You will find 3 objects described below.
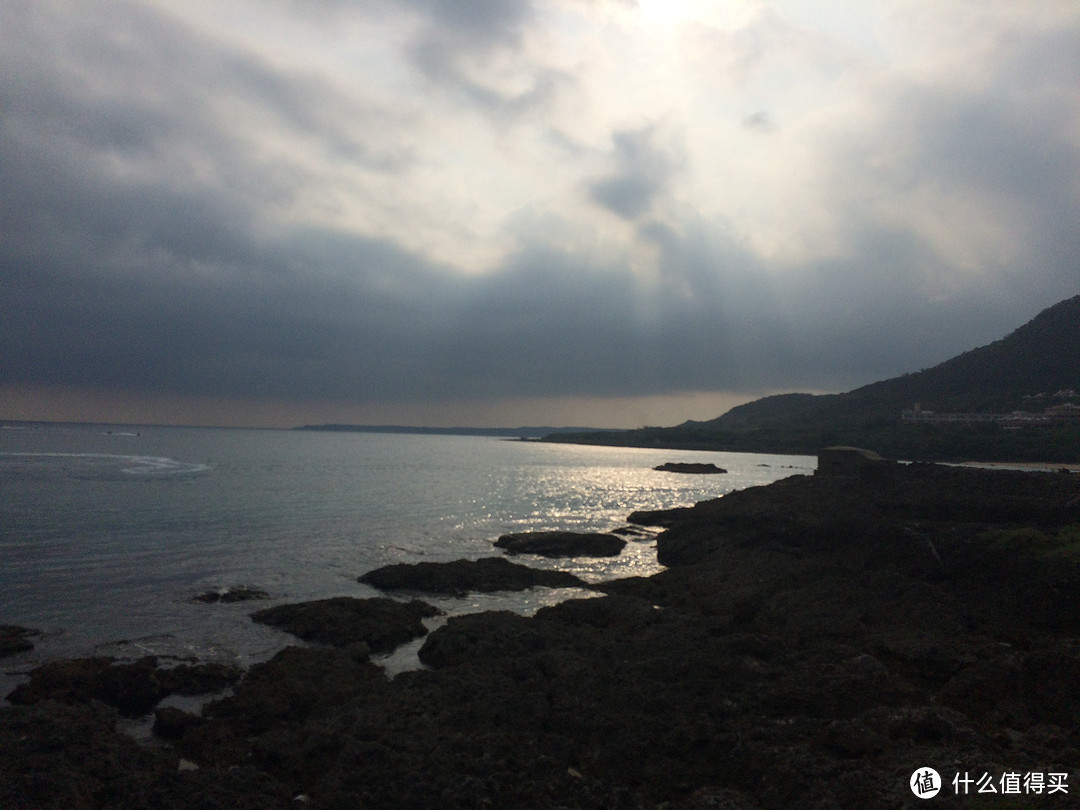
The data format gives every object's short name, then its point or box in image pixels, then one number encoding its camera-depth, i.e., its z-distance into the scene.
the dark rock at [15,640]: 16.59
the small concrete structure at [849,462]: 45.41
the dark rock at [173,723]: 11.95
